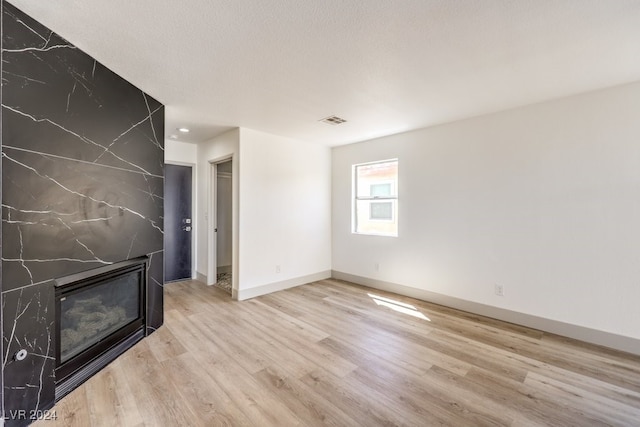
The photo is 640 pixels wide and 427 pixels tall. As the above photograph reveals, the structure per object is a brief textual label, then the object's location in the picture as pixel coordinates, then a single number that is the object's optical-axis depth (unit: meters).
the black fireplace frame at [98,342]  1.92
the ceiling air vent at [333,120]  3.54
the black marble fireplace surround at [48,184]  1.59
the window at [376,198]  4.45
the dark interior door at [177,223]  4.75
